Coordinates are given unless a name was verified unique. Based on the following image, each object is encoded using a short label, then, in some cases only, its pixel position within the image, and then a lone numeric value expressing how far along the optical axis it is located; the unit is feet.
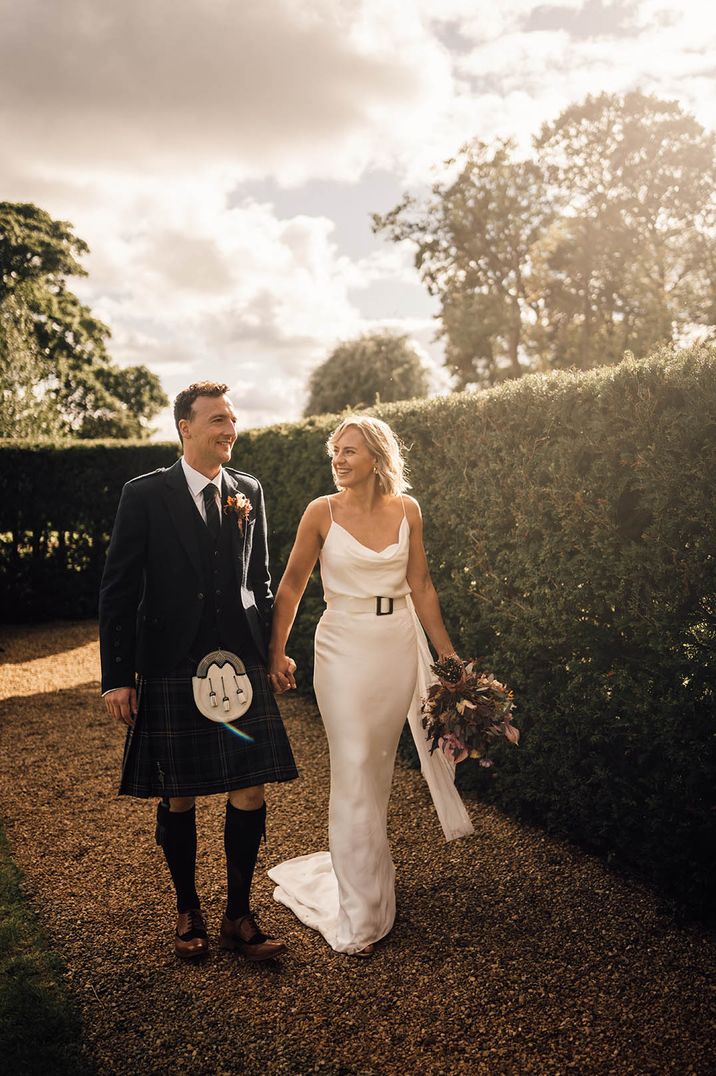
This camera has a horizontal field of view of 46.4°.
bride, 13.34
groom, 12.08
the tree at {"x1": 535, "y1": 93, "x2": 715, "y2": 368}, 105.70
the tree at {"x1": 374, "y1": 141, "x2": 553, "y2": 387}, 112.78
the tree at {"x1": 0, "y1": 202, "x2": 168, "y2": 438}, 92.58
